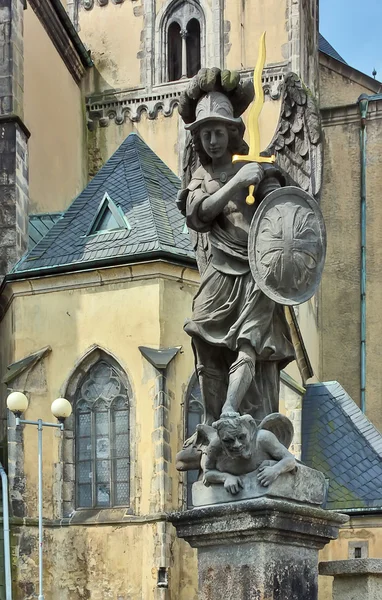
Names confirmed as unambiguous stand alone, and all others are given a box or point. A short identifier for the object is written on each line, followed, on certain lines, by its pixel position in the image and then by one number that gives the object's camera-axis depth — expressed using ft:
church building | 66.54
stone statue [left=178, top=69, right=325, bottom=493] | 22.57
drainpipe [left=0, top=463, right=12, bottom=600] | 63.82
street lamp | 54.54
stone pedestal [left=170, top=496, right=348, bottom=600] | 21.33
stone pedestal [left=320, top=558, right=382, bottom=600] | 22.77
